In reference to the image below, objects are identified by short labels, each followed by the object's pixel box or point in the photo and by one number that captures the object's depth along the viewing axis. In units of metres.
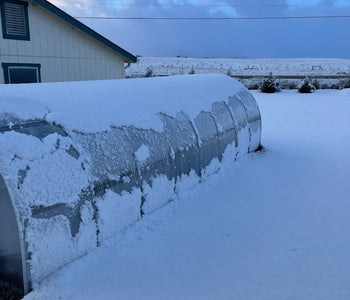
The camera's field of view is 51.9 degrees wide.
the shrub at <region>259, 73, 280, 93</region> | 22.70
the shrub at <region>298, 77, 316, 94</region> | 22.71
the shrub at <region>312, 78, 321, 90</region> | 25.11
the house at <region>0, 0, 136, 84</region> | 9.77
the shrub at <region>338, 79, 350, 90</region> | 24.45
